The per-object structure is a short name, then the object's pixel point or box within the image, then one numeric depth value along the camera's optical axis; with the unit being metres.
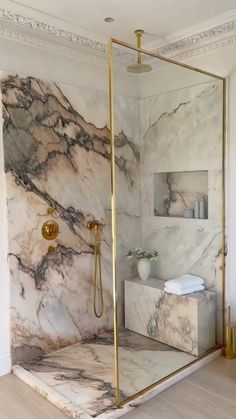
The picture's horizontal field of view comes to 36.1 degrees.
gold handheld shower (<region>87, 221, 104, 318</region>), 3.38
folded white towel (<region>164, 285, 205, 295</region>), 2.97
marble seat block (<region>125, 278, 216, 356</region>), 2.93
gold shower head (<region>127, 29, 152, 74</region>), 2.77
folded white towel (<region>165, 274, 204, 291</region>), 2.97
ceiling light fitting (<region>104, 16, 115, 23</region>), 2.71
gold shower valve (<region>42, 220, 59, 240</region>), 3.02
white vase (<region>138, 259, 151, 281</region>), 3.02
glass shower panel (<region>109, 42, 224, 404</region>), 2.88
